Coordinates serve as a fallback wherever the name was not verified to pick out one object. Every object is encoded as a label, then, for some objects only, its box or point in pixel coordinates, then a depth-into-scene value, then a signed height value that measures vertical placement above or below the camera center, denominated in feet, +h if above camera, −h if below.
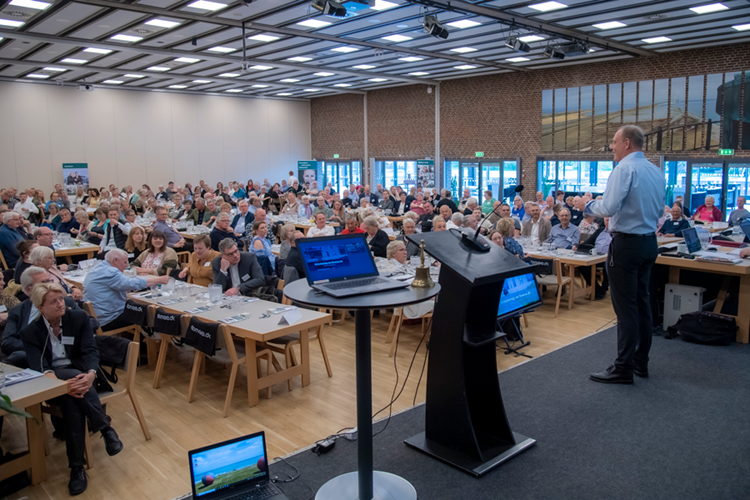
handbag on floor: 18.78 -5.08
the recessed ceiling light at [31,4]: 30.99 +10.60
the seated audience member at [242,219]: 36.11 -2.06
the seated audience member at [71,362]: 12.16 -4.08
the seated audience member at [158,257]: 22.45 -2.81
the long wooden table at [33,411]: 10.91 -4.88
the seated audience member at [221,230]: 26.40 -2.02
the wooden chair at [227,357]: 14.74 -4.86
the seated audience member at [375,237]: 25.20 -2.37
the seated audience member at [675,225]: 32.48 -2.63
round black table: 7.59 -3.37
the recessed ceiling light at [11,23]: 35.12 +10.79
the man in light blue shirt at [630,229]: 14.57 -1.27
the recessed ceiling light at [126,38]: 39.40 +10.91
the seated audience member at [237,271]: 19.93 -3.04
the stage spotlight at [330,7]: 26.73 +8.63
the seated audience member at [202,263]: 21.16 -2.90
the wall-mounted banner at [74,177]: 61.67 +1.52
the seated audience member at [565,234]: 28.27 -2.69
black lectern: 10.36 -3.64
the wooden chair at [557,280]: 24.07 -4.34
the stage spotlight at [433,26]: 31.48 +9.00
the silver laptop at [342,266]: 8.25 -1.27
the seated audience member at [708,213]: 39.34 -2.40
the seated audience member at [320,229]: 29.20 -2.28
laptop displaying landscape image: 9.91 -5.20
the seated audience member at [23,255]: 20.07 -2.34
